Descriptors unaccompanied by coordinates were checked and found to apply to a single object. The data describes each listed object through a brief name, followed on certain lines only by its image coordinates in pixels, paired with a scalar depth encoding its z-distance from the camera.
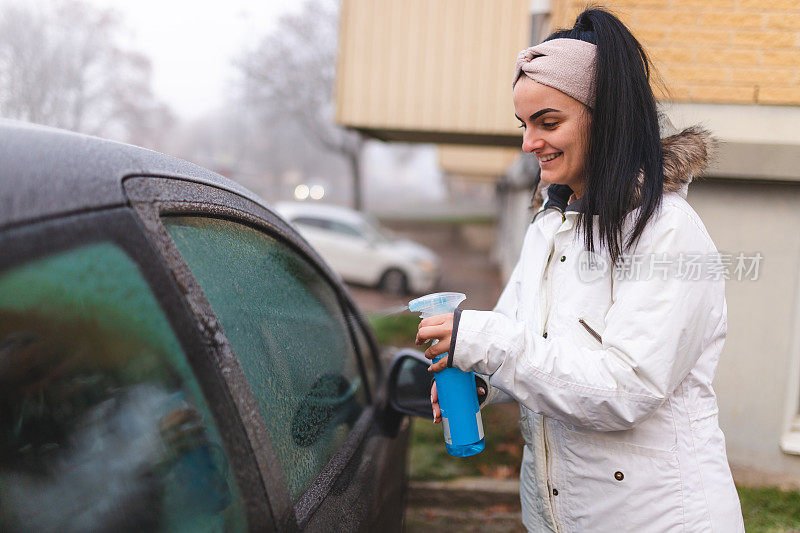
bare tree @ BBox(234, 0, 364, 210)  26.27
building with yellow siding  3.21
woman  1.37
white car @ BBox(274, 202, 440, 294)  13.74
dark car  0.93
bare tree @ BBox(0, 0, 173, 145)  13.98
